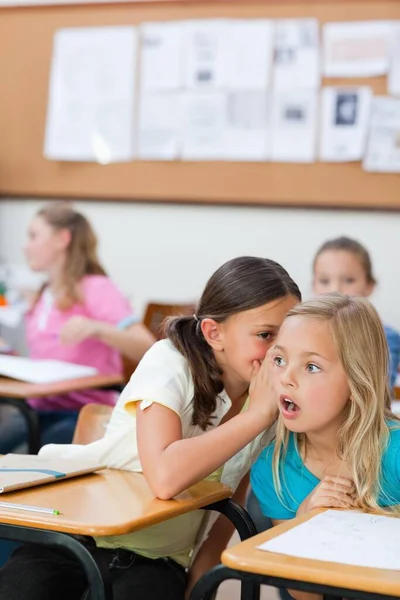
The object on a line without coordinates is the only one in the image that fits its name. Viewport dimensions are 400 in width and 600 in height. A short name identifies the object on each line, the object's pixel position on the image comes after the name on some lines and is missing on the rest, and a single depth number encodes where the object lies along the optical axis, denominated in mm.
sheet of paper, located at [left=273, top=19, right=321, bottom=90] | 4414
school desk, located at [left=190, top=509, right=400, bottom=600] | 1233
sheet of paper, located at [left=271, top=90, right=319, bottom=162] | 4434
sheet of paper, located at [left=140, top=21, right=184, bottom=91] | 4664
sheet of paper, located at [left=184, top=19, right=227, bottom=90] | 4598
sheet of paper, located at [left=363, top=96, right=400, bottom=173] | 4309
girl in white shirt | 1818
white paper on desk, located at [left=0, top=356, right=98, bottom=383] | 3016
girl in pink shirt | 3363
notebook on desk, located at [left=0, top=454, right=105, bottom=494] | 1729
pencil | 1583
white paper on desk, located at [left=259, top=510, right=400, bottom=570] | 1318
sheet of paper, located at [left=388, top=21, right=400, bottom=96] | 4293
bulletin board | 4355
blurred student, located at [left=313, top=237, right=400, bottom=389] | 3396
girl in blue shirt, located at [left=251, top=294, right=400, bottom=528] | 1743
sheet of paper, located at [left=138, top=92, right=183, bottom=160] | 4672
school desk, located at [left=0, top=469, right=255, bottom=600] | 1525
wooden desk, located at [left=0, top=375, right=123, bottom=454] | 2812
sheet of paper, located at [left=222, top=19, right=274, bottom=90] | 4516
